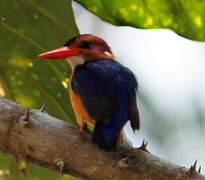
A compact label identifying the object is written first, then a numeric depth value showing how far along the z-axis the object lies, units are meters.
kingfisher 5.35
